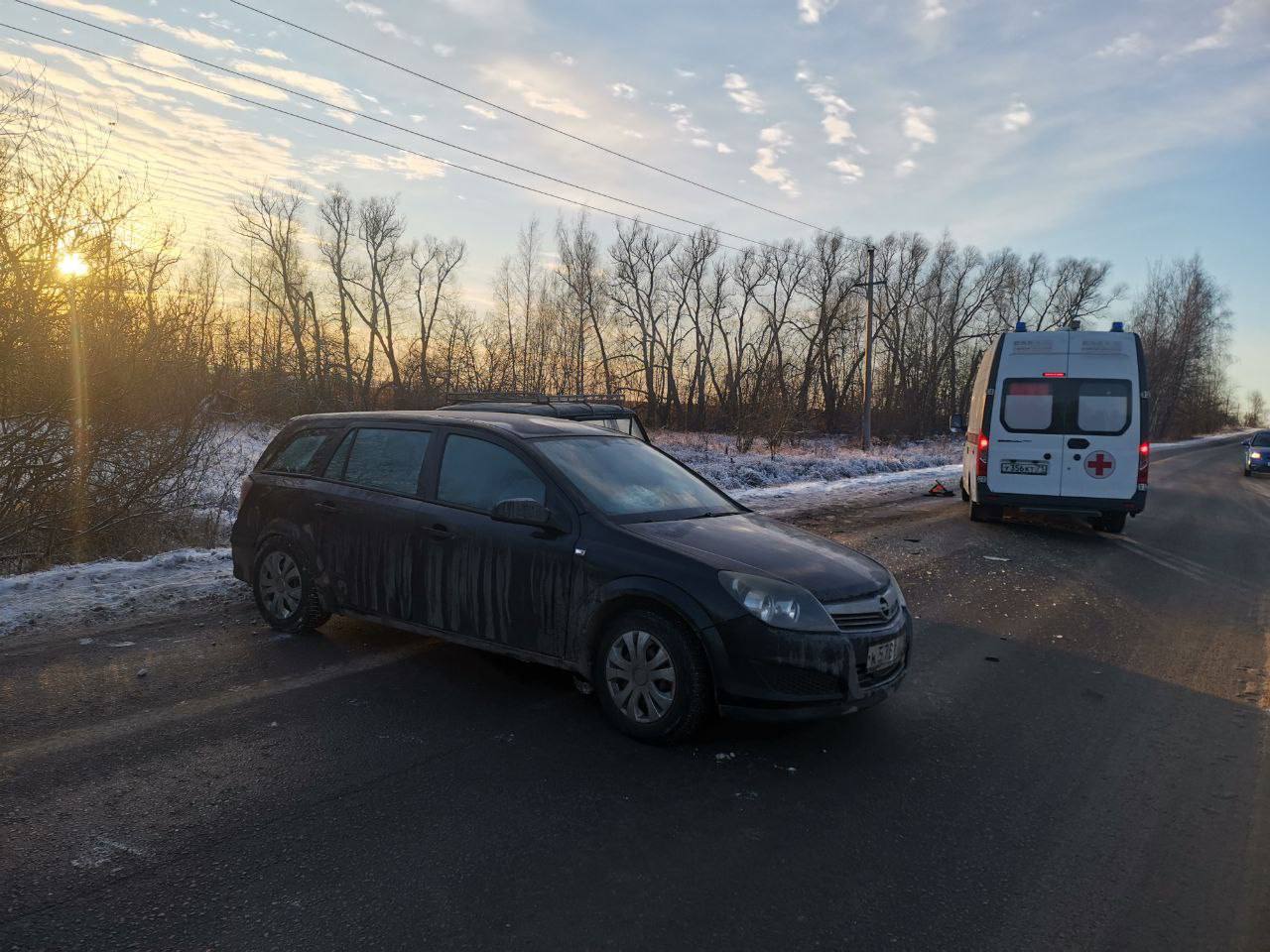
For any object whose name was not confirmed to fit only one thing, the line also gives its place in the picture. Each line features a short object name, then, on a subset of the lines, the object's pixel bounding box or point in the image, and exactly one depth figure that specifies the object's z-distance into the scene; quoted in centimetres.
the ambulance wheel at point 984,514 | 1272
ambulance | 1119
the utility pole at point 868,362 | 3084
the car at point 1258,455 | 2800
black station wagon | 383
